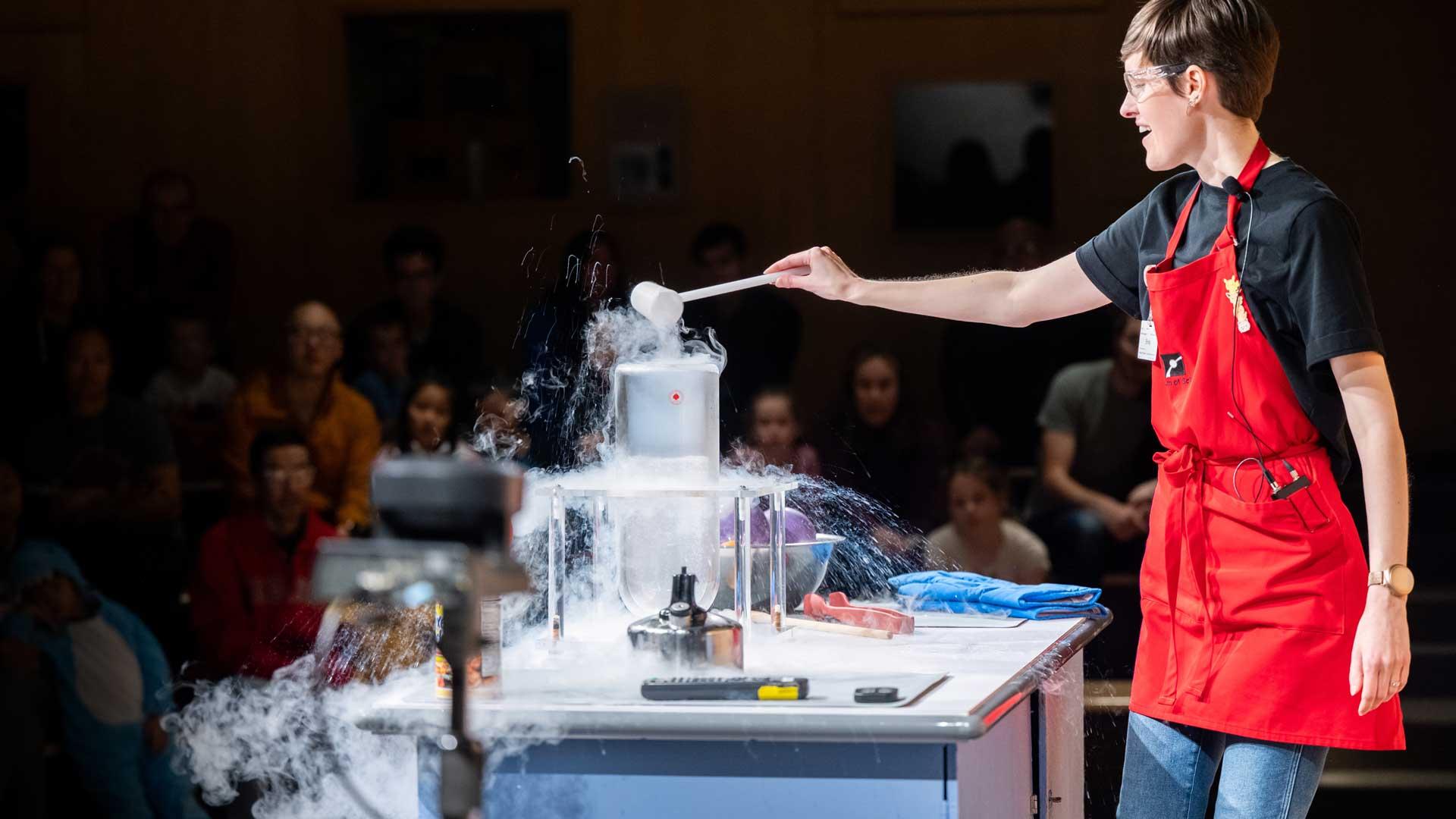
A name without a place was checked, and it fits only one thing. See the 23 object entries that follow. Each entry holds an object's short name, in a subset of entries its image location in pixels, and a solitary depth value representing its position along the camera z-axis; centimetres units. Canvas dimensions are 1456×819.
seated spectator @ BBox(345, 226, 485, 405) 1025
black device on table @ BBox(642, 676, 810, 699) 337
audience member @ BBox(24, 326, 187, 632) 836
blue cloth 470
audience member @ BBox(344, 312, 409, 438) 984
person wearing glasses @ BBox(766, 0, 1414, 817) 341
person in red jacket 748
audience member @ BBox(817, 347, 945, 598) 949
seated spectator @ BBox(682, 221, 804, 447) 1027
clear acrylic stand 392
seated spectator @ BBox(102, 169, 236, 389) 1146
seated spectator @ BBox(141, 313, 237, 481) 989
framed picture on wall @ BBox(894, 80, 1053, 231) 1321
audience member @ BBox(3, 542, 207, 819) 715
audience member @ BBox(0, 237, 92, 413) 991
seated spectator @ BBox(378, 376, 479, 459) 834
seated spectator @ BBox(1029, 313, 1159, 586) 940
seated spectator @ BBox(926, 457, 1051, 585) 875
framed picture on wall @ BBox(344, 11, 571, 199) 1312
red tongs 439
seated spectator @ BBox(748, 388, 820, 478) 862
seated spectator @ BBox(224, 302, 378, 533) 896
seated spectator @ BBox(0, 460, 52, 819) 679
